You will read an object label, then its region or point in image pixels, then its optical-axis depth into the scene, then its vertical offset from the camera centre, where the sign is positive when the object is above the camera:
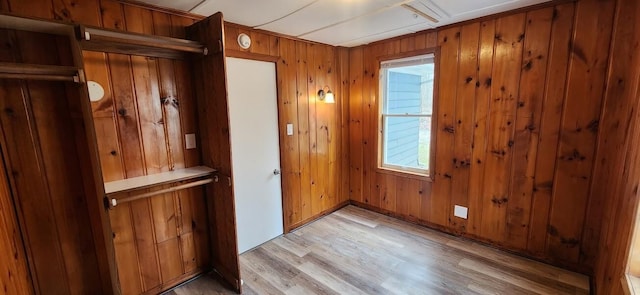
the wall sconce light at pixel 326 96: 3.34 +0.18
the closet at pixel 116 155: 1.57 -0.27
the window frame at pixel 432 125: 2.93 -0.19
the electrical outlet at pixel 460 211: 2.89 -1.12
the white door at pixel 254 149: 2.57 -0.37
